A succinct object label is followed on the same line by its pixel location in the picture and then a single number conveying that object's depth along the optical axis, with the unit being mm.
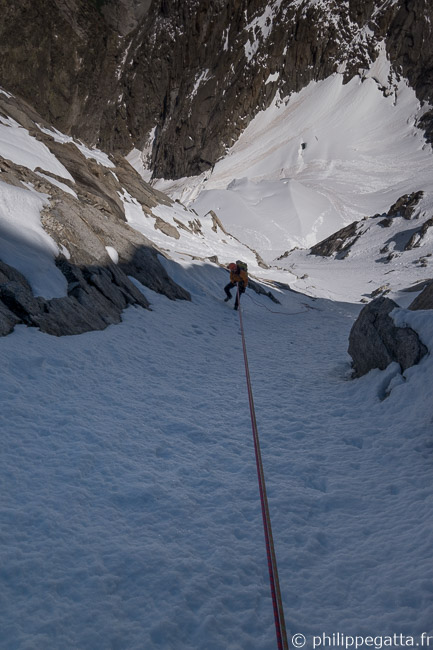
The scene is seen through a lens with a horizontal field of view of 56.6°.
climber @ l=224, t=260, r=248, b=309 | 11742
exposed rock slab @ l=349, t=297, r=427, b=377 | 5145
